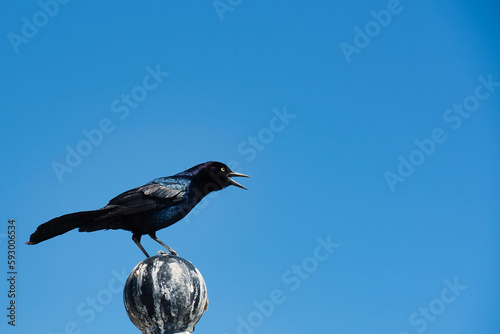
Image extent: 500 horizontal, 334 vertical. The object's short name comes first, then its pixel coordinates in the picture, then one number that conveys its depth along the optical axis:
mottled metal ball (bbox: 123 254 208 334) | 8.84
